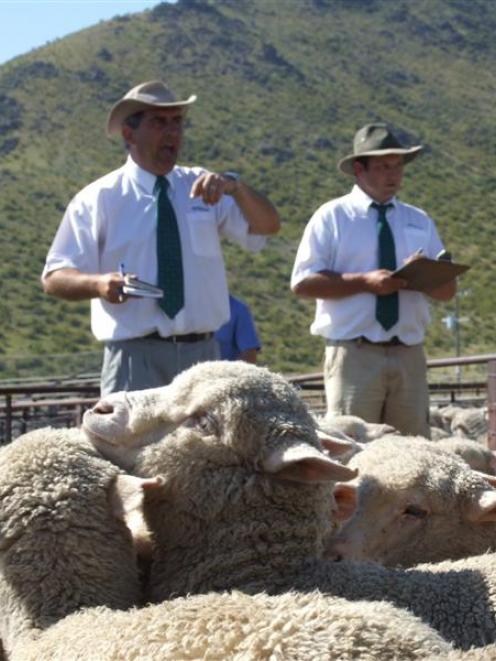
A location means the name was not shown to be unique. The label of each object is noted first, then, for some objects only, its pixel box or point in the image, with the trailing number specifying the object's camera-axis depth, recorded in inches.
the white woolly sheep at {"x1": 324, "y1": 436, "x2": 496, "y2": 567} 171.9
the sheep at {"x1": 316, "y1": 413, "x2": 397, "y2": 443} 232.1
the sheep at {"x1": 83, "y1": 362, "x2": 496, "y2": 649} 127.5
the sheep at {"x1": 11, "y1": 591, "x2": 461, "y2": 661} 97.0
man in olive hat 251.9
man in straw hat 206.5
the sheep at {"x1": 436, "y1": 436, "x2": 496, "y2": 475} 243.9
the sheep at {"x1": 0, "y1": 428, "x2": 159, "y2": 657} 126.3
